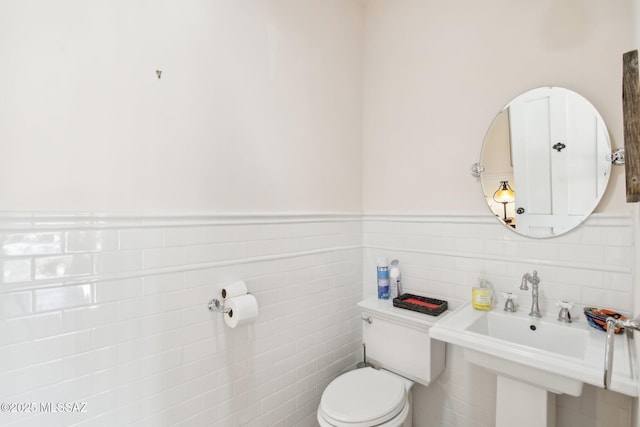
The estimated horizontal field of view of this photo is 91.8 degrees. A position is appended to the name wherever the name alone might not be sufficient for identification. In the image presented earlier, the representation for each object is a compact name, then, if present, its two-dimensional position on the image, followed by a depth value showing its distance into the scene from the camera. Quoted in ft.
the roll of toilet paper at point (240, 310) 4.28
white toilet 4.49
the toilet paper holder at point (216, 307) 4.37
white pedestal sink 3.25
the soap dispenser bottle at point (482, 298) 4.92
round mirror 4.35
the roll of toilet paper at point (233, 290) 4.42
